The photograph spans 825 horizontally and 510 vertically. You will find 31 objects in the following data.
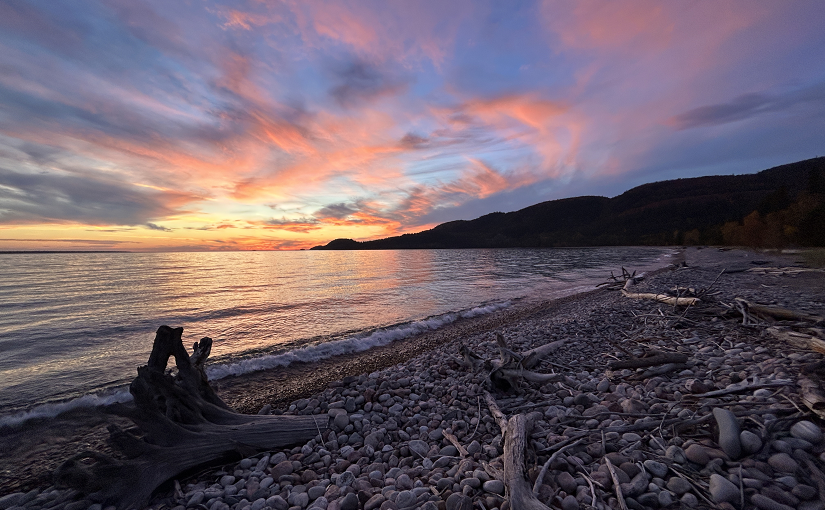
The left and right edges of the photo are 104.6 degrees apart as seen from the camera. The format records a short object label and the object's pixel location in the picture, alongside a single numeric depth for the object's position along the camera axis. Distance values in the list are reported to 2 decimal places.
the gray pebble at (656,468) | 3.12
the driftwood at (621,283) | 20.82
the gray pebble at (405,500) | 3.39
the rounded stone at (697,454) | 3.16
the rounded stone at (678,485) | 2.87
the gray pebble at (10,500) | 4.40
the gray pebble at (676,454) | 3.24
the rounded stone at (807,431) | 3.05
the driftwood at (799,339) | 4.86
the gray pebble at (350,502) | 3.50
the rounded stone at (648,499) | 2.82
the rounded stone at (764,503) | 2.45
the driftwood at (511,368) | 6.30
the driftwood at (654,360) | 5.81
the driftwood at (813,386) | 3.30
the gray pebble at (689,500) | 2.71
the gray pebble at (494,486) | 3.31
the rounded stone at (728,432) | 3.11
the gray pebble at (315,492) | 3.81
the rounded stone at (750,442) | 3.10
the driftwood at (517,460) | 2.98
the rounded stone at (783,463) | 2.81
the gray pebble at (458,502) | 3.10
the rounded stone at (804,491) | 2.51
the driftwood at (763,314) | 7.33
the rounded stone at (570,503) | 2.90
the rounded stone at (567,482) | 3.18
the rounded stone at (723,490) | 2.64
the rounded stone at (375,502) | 3.45
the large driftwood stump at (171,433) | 3.97
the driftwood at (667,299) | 10.02
